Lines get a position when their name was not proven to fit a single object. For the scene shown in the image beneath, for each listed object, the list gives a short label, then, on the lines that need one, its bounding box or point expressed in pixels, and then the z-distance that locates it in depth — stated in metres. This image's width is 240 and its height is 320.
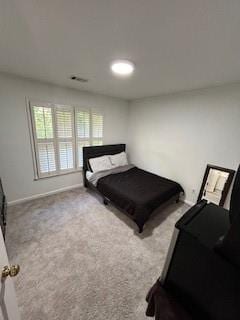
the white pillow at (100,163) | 3.34
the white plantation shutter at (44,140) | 2.69
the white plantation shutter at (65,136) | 2.95
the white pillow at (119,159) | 3.72
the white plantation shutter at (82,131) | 3.22
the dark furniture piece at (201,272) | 0.58
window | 2.75
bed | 2.20
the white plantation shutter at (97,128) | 3.50
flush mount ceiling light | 1.71
